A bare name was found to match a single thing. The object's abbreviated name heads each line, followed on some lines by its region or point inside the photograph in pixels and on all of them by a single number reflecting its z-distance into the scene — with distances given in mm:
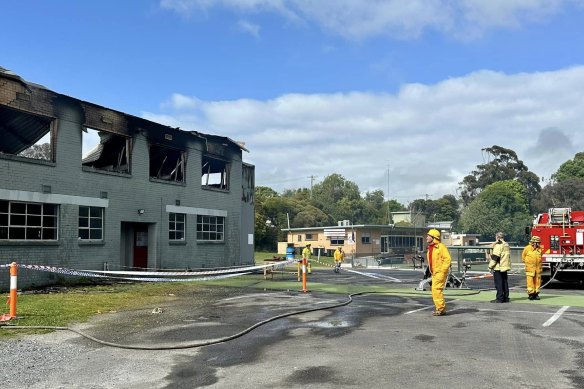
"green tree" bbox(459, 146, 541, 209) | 99938
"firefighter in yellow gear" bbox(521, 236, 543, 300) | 14258
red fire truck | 18312
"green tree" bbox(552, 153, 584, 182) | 93062
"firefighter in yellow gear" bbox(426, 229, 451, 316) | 10766
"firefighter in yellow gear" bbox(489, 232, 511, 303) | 13155
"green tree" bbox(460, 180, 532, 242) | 85019
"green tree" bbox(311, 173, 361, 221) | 102500
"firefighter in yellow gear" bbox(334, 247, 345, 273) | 29484
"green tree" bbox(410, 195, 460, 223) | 110562
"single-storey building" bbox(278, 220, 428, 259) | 56125
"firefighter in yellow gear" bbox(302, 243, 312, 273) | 22112
